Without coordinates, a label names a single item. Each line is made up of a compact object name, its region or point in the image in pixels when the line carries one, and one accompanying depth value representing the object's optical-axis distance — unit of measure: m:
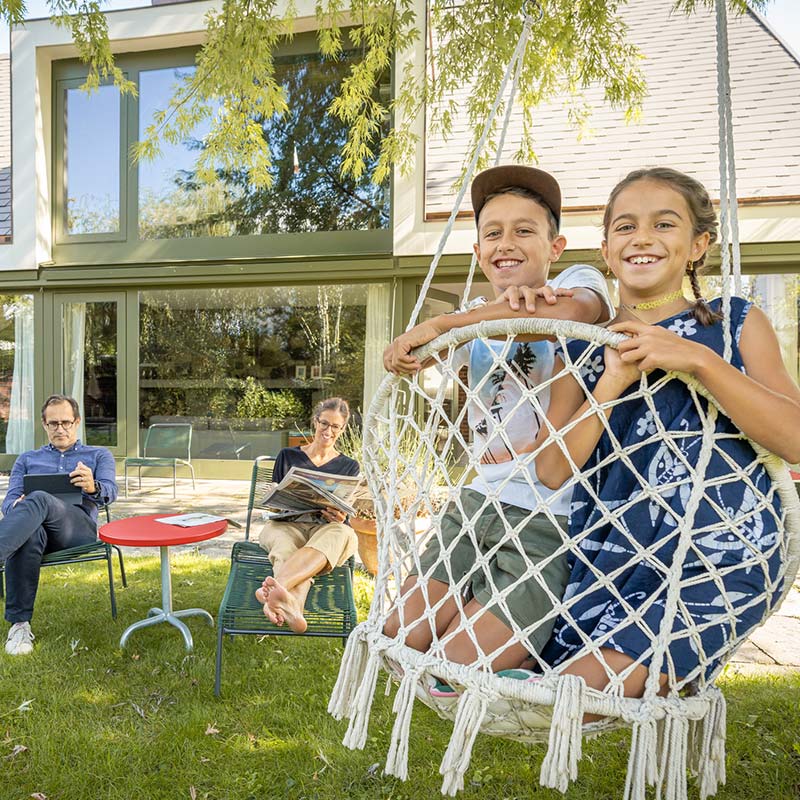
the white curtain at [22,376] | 8.55
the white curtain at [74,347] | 8.38
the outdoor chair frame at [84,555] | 3.41
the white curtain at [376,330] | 7.49
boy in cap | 1.37
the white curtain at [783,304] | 6.61
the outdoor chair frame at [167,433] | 7.93
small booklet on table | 3.51
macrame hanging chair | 1.15
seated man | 3.21
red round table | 3.15
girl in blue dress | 1.15
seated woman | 2.74
